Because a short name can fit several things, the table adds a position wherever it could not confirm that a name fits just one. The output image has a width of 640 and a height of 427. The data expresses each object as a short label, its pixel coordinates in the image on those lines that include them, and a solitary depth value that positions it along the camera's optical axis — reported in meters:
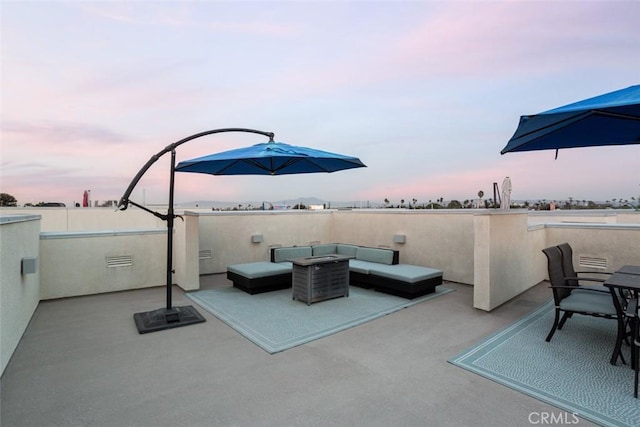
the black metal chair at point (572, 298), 3.22
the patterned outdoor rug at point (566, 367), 2.35
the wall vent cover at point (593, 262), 5.80
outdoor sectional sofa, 5.37
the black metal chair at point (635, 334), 2.51
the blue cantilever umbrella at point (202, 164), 4.11
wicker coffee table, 5.04
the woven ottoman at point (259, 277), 5.59
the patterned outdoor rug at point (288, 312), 3.72
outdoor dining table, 2.86
